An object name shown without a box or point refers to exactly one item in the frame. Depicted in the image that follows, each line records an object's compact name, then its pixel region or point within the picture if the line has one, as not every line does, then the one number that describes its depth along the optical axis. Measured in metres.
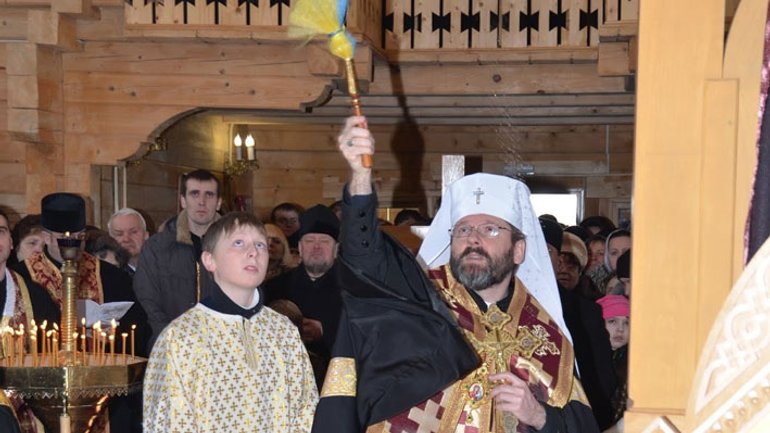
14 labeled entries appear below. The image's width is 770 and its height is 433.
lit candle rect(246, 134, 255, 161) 13.48
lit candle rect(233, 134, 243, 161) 13.43
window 14.20
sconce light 13.48
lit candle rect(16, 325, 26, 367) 4.40
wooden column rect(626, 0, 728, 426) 2.01
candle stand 4.33
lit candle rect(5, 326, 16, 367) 4.44
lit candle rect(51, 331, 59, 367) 4.48
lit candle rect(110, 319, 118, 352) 4.46
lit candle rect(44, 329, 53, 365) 4.59
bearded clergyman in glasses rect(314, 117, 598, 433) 3.04
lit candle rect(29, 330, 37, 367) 4.45
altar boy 3.91
